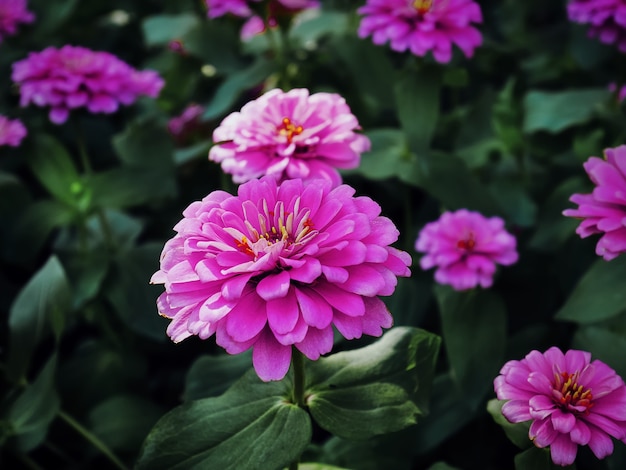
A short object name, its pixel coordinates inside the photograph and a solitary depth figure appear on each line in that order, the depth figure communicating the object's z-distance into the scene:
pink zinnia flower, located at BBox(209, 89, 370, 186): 0.28
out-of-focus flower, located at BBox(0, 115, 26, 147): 0.39
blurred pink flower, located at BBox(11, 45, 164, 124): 0.38
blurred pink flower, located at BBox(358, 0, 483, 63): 0.36
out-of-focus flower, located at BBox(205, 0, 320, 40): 0.43
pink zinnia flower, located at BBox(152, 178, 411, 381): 0.21
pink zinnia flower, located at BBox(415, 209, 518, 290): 0.34
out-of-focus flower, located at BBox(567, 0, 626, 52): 0.39
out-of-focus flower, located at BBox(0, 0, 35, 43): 0.49
